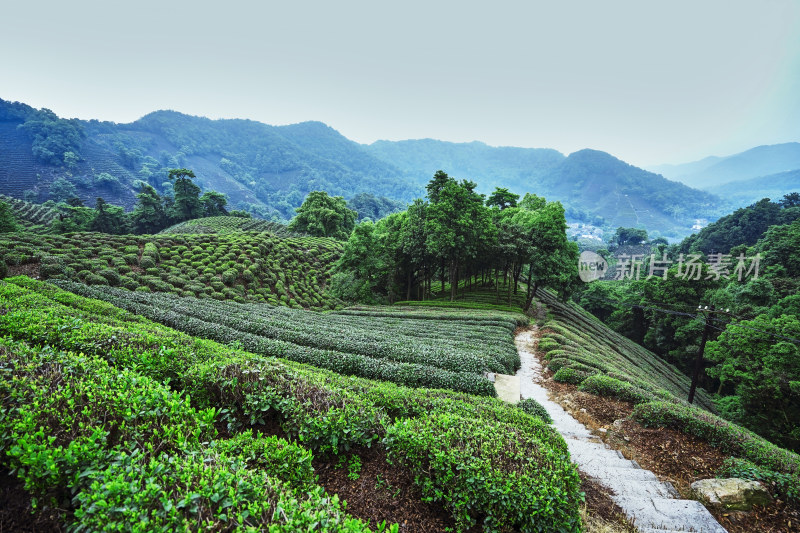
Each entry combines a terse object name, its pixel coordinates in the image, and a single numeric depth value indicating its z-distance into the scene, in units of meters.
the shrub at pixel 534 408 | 7.57
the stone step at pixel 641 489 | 5.16
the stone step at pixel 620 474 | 5.70
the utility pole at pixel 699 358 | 15.22
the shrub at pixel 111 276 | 16.96
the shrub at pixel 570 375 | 11.51
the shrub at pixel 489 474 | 3.56
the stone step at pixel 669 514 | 4.43
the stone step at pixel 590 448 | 6.88
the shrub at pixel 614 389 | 9.38
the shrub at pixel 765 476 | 5.14
